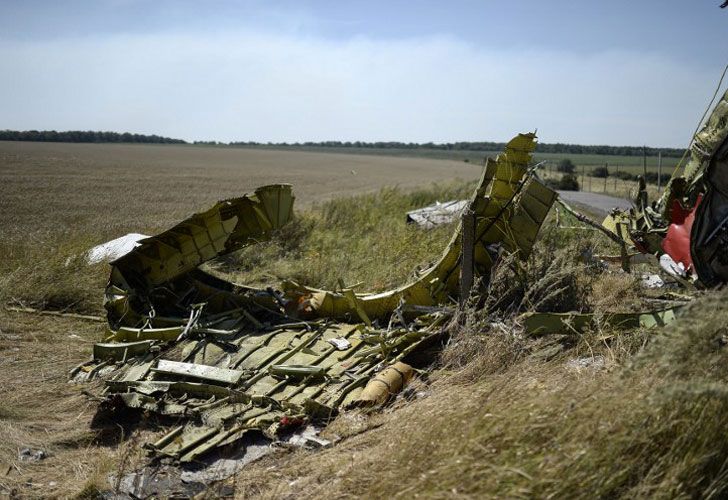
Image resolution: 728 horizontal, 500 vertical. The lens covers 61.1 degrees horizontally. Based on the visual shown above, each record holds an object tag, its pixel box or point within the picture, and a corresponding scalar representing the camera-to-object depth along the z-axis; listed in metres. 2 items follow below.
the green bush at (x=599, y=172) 62.23
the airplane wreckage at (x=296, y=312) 5.27
